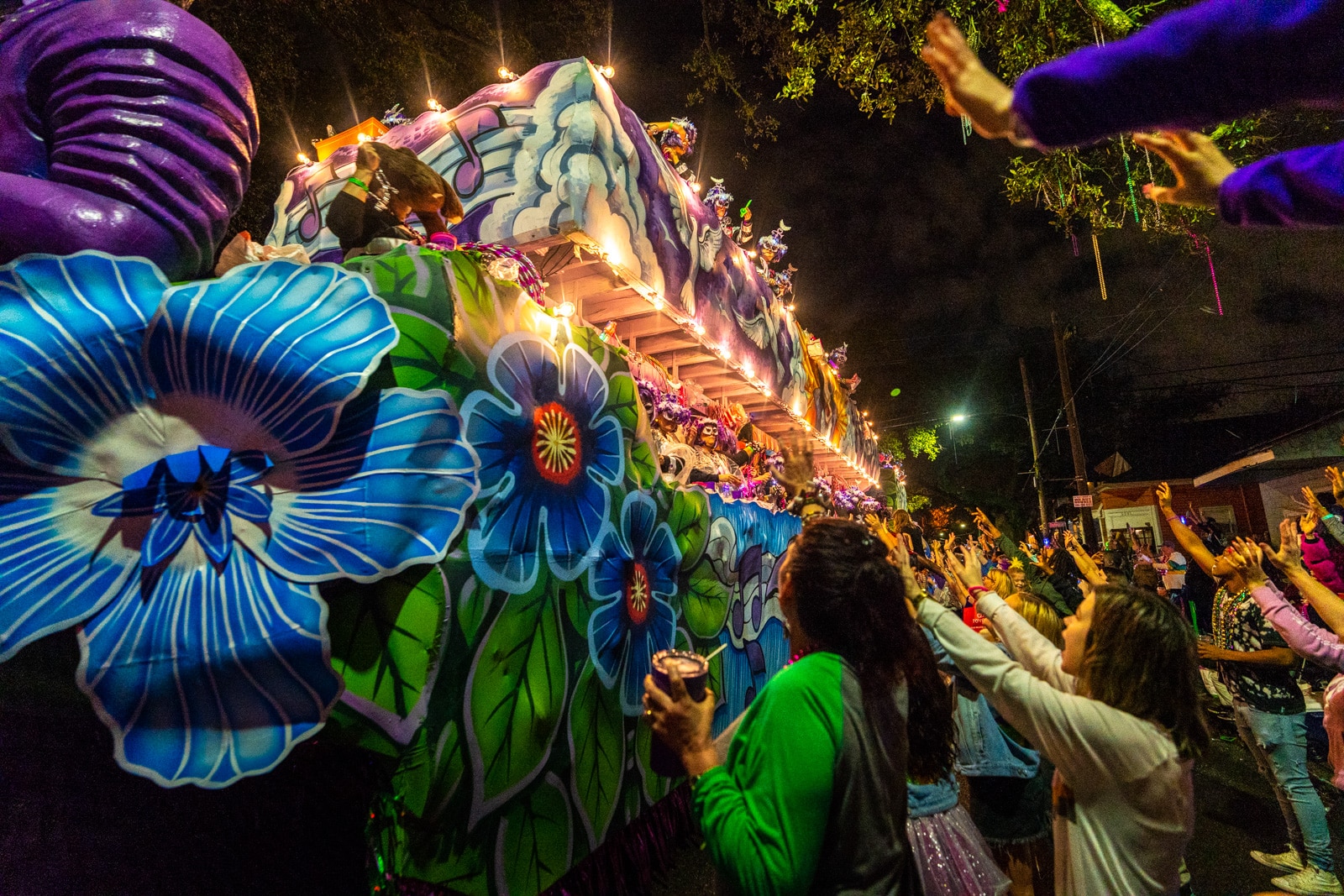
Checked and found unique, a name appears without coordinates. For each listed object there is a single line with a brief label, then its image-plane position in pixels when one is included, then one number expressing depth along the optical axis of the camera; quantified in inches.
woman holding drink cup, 57.4
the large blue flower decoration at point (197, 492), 54.4
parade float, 55.5
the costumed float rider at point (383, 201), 90.7
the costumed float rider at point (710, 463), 172.6
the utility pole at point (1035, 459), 900.6
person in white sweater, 75.5
